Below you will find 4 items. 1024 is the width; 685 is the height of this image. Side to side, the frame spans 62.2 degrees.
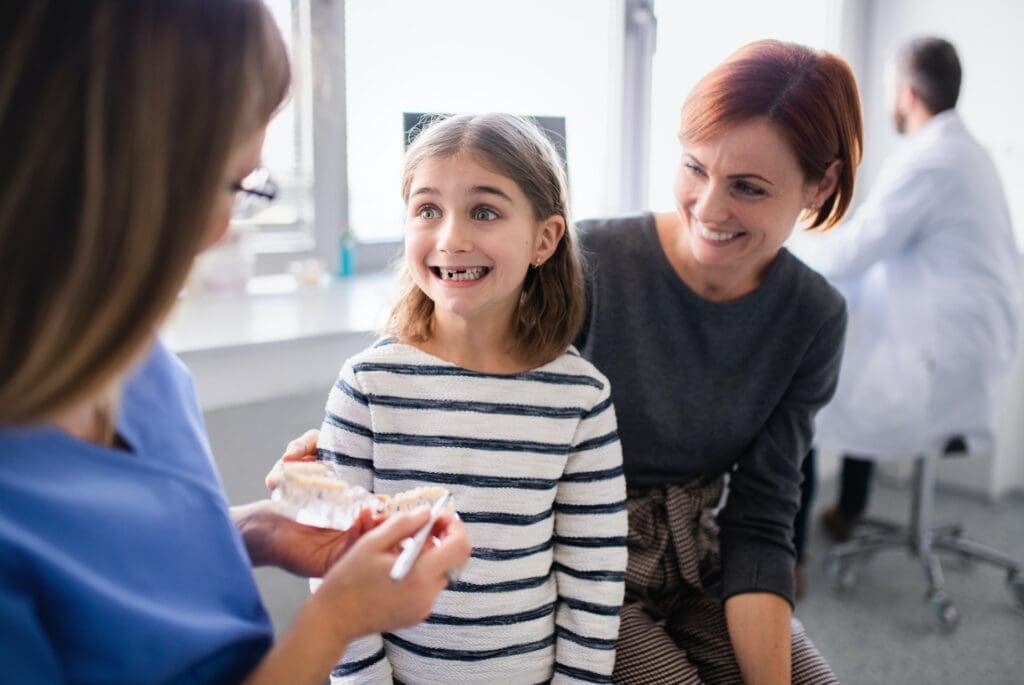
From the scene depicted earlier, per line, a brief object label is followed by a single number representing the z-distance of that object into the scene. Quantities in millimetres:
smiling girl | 1050
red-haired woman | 1229
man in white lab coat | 2287
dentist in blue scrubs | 542
